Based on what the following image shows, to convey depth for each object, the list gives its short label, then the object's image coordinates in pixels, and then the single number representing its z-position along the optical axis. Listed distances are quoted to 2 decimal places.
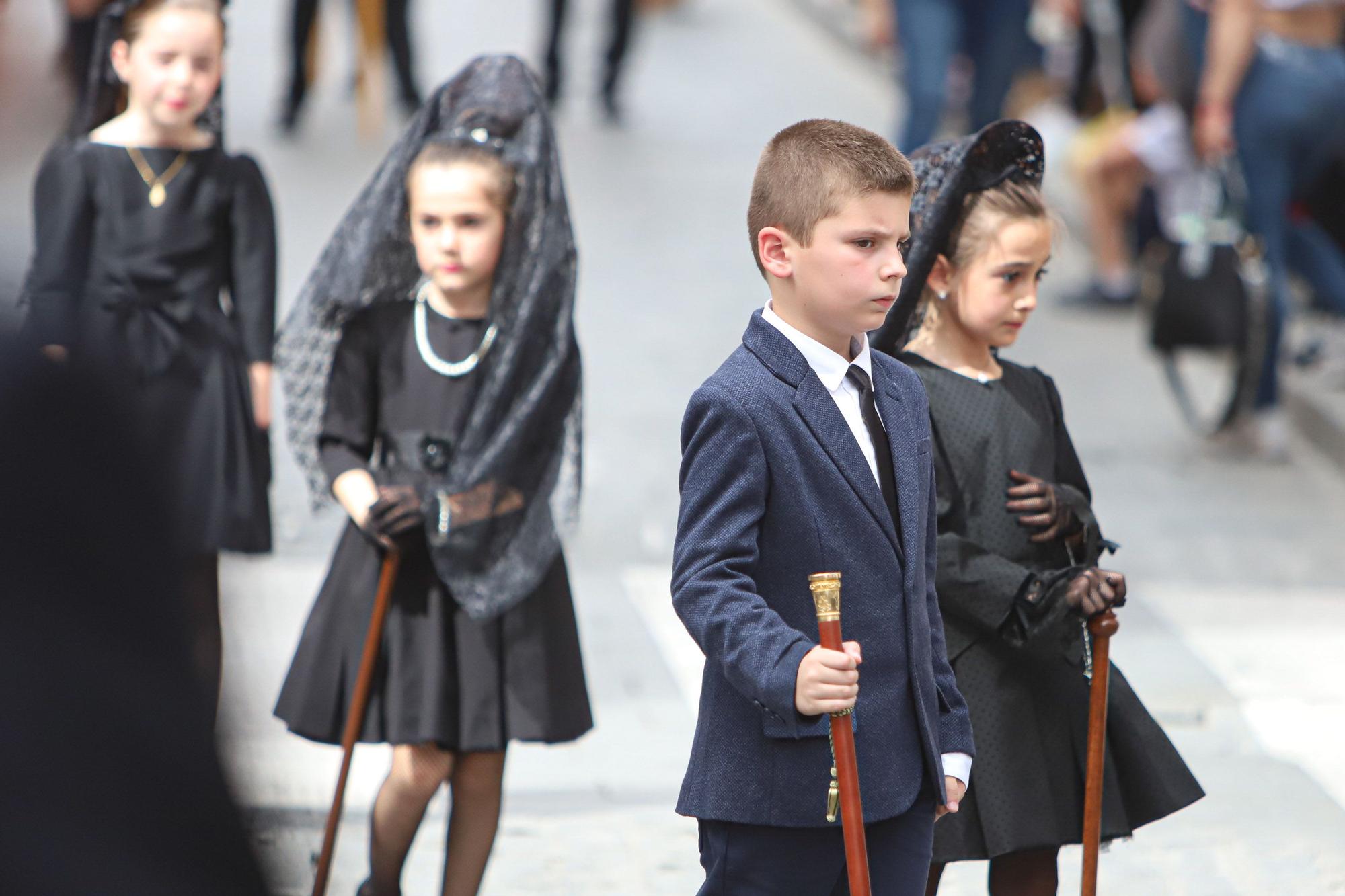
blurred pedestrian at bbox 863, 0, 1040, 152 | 16.05
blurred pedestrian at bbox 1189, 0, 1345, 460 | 13.82
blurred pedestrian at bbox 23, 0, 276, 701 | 8.23
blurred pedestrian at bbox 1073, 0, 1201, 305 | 17.64
